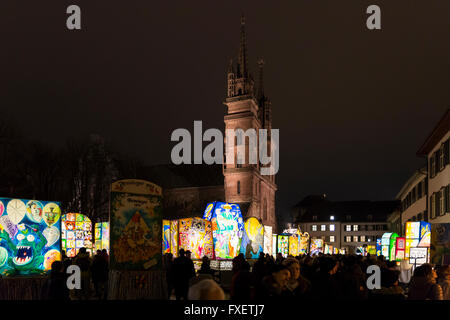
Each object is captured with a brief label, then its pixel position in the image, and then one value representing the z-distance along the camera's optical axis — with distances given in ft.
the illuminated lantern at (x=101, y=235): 91.59
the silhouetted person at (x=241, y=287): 23.81
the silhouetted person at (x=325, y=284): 28.32
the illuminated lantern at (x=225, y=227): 68.90
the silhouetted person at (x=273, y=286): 23.75
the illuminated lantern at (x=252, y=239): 73.92
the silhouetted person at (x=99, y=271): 53.72
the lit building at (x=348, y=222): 360.89
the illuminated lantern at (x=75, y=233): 87.20
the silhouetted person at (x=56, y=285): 30.04
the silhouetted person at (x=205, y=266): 50.92
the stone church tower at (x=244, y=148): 266.36
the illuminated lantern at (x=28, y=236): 38.61
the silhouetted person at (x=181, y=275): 44.83
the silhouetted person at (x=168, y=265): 53.44
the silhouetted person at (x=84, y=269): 54.60
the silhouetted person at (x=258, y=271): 33.33
